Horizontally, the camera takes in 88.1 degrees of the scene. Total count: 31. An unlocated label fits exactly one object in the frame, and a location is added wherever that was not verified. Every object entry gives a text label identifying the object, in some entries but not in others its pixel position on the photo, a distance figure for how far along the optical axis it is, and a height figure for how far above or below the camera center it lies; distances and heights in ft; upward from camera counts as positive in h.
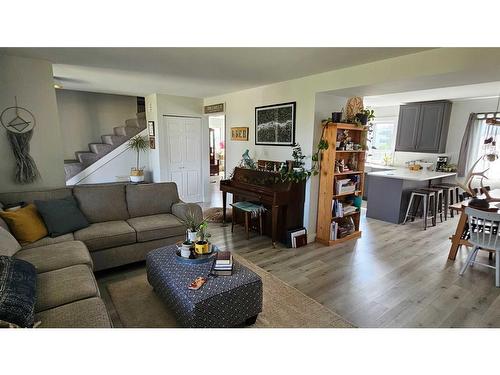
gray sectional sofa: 5.17 -3.29
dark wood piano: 11.46 -2.71
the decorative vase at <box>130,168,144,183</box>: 17.30 -2.54
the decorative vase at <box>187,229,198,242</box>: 7.72 -2.88
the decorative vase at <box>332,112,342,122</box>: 11.16 +0.96
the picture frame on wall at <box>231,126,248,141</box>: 15.26 +0.24
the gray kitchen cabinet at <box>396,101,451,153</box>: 17.95 +0.94
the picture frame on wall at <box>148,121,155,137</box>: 17.36 +0.57
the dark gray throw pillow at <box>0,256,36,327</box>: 4.01 -2.68
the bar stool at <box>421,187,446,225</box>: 15.35 -3.67
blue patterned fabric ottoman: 5.73 -3.63
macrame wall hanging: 9.54 -0.03
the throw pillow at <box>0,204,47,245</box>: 7.75 -2.70
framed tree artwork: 12.36 +0.68
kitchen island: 15.05 -3.07
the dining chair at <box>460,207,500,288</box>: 8.86 -3.43
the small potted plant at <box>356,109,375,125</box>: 12.09 +1.05
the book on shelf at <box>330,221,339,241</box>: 12.08 -4.22
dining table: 10.51 -3.84
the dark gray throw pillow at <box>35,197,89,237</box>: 8.50 -2.70
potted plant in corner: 17.33 -0.82
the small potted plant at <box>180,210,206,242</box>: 7.73 -2.75
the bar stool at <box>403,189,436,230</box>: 14.61 -3.63
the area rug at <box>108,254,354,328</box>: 6.74 -4.75
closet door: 17.71 -1.22
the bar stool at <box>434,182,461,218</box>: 16.85 -3.48
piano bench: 12.30 -3.41
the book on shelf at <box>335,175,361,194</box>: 12.00 -2.16
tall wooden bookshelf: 11.45 -1.74
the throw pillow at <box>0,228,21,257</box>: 6.45 -2.81
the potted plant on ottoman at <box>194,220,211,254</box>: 7.42 -3.03
